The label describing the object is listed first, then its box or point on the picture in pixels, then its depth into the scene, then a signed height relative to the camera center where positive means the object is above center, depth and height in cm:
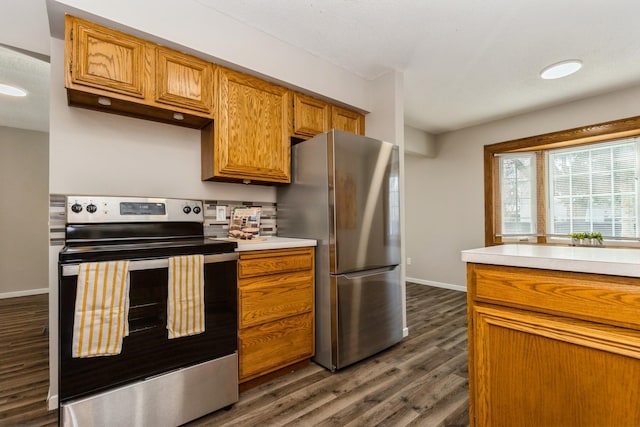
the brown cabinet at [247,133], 205 +61
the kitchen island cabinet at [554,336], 91 -43
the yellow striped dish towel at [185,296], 148 -40
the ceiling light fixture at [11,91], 295 +131
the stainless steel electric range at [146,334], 126 -58
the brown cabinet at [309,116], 247 +86
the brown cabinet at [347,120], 275 +91
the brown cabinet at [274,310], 184 -62
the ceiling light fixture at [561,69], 266 +132
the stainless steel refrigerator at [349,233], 211 -13
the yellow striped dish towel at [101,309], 126 -40
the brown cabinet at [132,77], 156 +82
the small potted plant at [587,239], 288 -26
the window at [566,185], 323 +34
